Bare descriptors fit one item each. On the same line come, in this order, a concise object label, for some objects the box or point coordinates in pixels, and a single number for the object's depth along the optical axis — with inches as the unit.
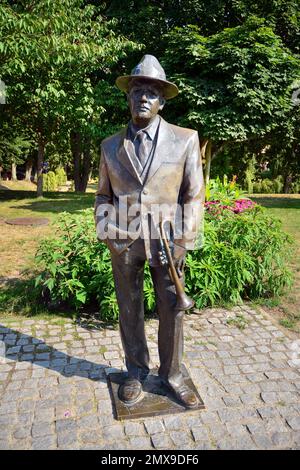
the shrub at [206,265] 200.4
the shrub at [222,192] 281.1
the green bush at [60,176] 1282.4
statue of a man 112.7
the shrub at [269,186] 1056.2
